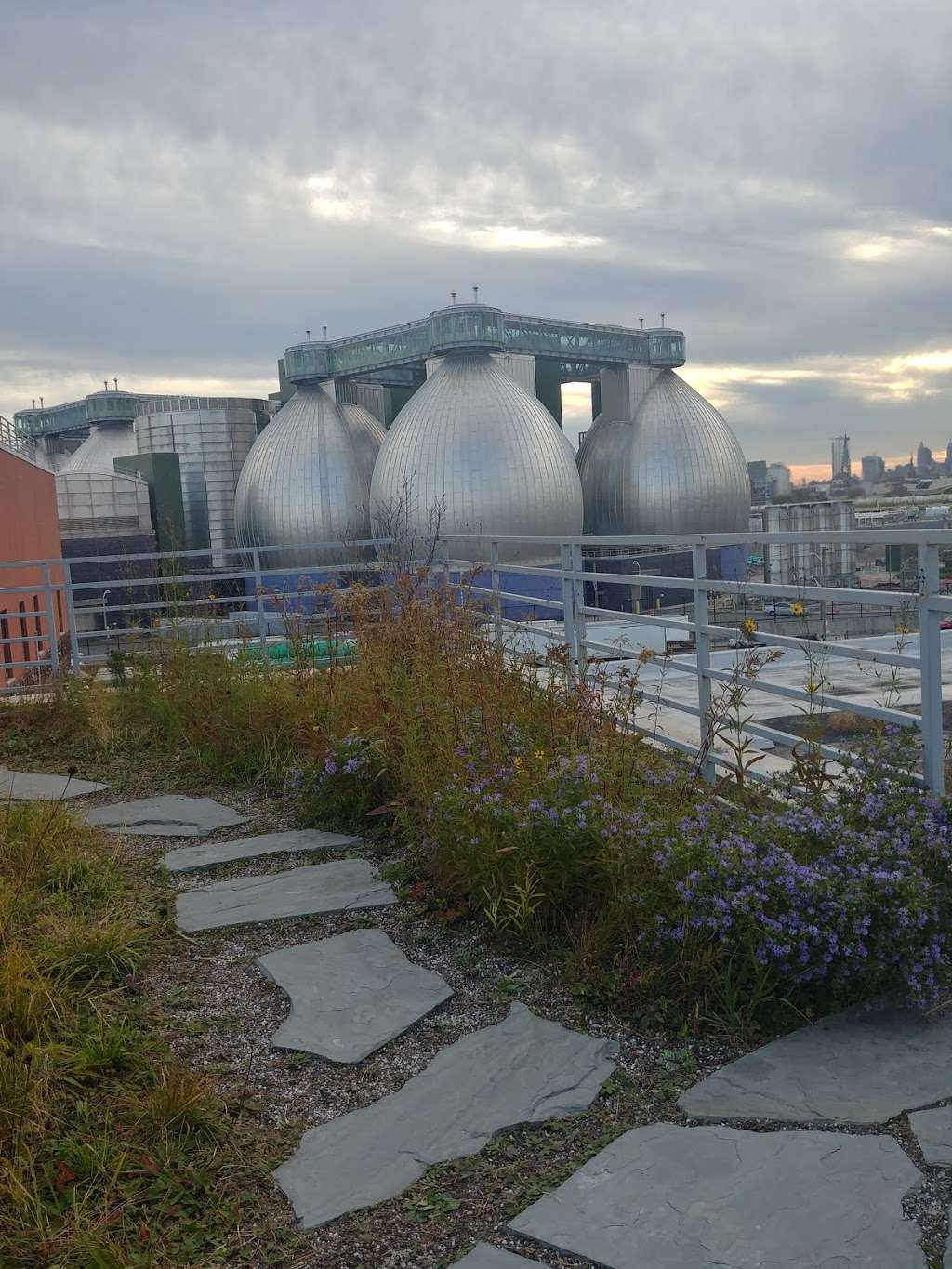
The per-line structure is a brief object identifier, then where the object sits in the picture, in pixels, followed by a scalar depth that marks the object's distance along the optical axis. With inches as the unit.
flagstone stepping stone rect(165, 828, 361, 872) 178.2
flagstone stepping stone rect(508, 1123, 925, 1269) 79.1
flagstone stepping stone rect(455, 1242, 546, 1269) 80.0
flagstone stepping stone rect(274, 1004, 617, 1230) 90.5
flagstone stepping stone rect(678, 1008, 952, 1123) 98.5
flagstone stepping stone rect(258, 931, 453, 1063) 116.0
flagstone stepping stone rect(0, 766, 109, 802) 217.6
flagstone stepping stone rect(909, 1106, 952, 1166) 89.8
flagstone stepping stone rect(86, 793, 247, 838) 199.9
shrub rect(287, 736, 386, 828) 191.0
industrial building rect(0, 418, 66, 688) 669.9
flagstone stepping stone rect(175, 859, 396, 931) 152.6
